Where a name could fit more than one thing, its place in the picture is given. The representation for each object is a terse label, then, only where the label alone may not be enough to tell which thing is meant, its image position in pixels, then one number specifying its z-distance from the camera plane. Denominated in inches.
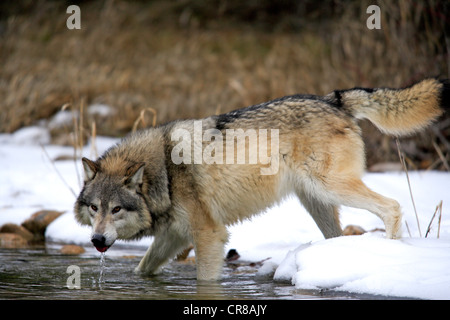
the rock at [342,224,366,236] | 455.8
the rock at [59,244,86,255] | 478.3
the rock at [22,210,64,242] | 532.1
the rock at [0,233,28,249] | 503.1
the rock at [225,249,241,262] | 456.8
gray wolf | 374.3
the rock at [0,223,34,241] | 518.6
